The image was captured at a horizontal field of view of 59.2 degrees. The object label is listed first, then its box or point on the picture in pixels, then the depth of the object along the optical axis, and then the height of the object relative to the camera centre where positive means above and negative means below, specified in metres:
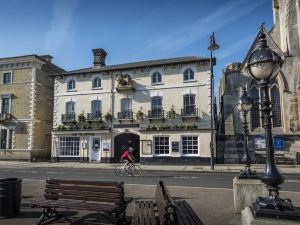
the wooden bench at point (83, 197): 5.51 -1.21
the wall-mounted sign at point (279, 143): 24.23 -0.19
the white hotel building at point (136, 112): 24.62 +2.94
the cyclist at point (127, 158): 16.50 -1.04
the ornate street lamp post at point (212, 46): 19.82 +7.28
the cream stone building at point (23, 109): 29.77 +3.81
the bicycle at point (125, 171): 16.42 -1.83
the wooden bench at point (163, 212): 3.72 -1.37
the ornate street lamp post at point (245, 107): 7.99 +1.15
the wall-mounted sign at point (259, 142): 24.81 -0.09
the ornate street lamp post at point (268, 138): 3.93 +0.05
